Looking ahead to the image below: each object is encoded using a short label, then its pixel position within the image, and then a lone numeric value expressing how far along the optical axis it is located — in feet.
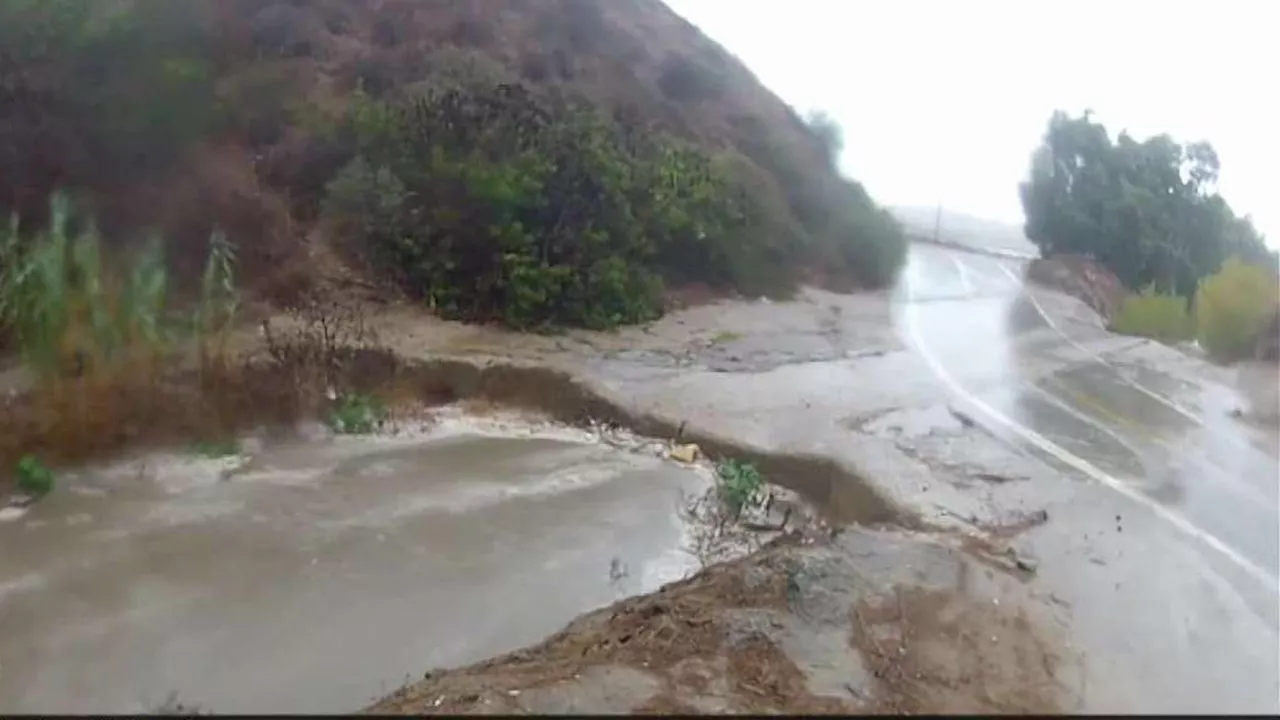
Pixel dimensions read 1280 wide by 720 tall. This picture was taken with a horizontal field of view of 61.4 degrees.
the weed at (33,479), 23.15
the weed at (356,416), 28.89
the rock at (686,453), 28.66
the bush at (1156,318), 51.55
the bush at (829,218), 65.92
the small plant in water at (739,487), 24.26
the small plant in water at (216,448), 26.12
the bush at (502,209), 41.52
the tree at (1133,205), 78.84
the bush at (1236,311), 38.19
